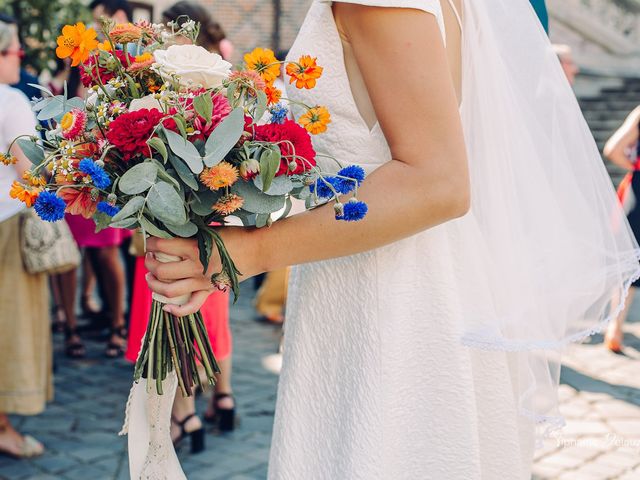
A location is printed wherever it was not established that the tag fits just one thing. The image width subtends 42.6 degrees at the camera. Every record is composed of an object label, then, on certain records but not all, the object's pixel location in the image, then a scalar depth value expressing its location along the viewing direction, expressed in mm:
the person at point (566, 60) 7275
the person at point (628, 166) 6227
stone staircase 14078
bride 1441
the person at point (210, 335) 4414
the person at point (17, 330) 4391
